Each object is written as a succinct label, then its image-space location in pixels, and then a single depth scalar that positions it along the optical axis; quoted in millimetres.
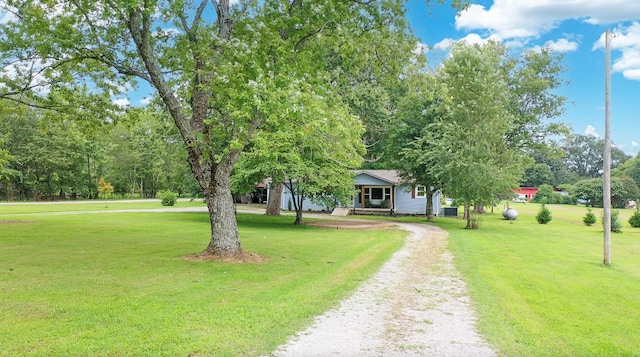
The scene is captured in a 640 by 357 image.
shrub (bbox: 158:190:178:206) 39156
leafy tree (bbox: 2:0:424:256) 9297
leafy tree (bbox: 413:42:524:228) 23422
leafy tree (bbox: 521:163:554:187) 95356
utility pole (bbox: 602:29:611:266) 12266
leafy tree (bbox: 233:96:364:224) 10875
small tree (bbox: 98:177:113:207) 41847
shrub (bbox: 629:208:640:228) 27672
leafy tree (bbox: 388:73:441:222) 26156
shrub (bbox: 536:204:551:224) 30256
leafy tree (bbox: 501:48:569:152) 35062
